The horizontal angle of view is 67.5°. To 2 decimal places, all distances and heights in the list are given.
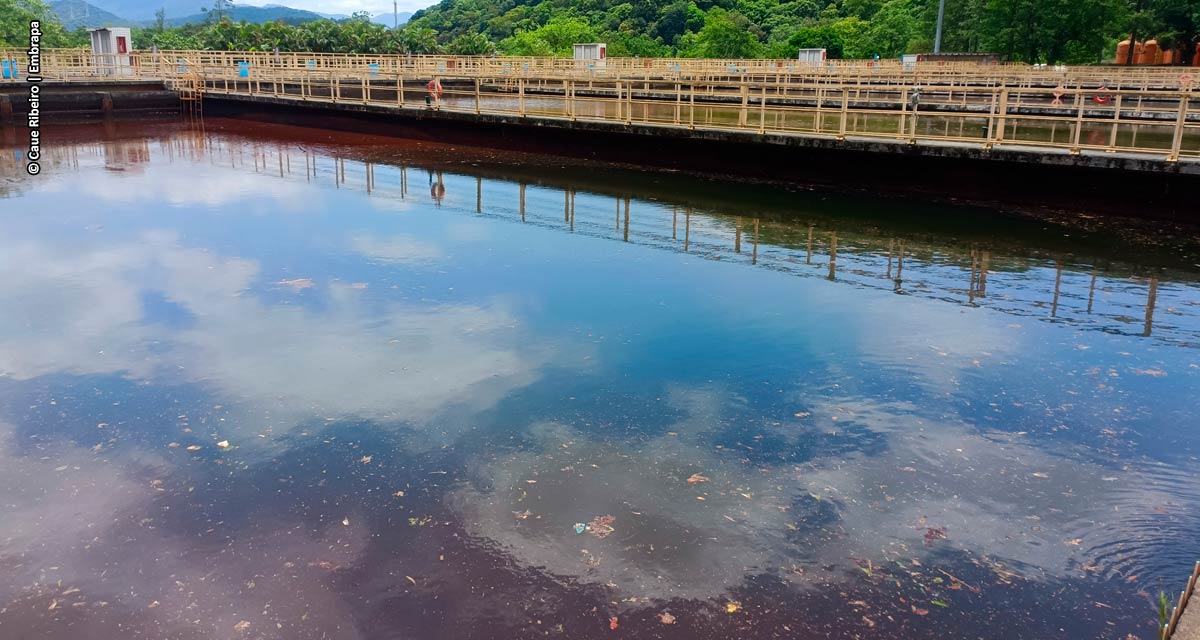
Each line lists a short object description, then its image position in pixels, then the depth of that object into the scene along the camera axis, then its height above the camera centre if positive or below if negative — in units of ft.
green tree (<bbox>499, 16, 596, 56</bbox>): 354.95 +26.77
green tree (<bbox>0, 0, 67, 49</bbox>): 270.36 +21.32
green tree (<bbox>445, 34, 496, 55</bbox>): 306.96 +18.92
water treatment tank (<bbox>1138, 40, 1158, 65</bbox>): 231.71 +16.36
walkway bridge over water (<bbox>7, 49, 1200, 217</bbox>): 56.13 -1.32
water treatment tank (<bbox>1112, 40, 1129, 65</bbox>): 239.75 +16.88
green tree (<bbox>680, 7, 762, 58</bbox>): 315.17 +22.53
